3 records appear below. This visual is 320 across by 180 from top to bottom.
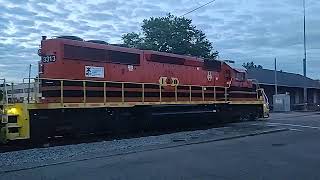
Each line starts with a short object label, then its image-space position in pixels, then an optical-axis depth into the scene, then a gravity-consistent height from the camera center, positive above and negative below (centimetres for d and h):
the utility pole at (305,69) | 5317 +309
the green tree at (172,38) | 5188 +656
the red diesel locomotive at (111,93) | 1454 -14
